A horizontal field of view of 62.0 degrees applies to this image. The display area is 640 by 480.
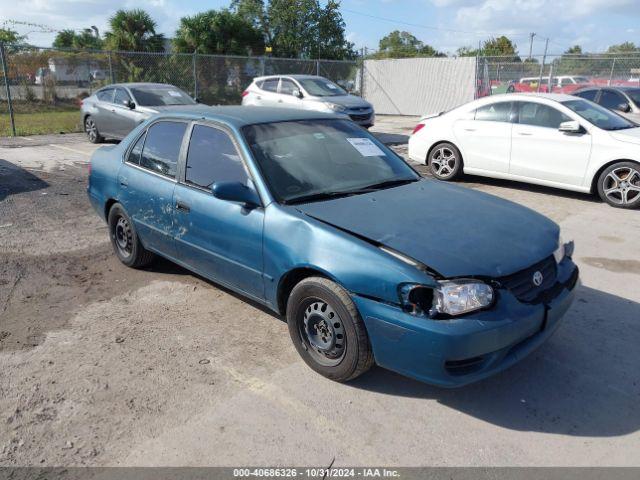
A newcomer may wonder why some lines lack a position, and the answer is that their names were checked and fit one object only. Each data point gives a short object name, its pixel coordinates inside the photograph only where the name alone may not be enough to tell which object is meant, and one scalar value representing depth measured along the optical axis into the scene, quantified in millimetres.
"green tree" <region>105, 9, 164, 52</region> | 24188
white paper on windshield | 4402
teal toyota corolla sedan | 2895
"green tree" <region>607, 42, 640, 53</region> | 60272
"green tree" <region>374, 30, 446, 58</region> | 72394
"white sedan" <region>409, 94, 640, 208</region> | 7504
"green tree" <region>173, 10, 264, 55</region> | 28062
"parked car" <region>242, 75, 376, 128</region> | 14062
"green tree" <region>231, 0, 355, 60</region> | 36875
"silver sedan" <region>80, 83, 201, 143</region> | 12172
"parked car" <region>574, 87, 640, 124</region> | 12195
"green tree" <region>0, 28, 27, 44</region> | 38406
